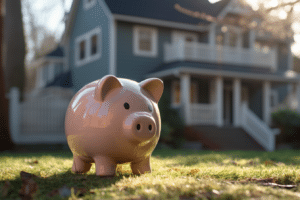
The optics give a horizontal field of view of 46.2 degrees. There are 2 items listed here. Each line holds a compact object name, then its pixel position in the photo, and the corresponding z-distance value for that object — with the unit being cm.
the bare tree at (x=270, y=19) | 1082
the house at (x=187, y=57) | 1495
